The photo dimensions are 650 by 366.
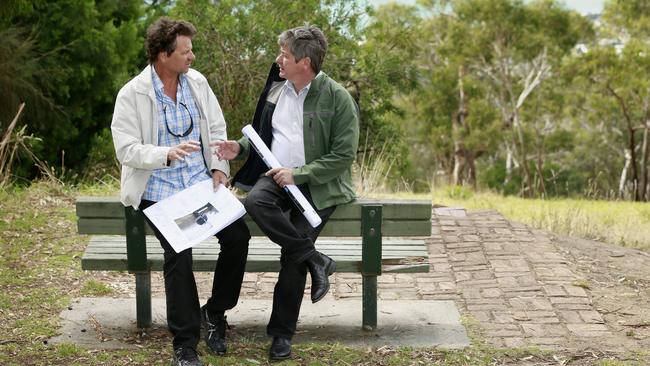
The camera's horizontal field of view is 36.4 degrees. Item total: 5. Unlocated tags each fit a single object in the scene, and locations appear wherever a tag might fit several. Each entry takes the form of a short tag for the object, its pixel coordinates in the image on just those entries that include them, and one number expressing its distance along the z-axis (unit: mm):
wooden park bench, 5056
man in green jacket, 4801
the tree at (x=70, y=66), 13797
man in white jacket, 4629
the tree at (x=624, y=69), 27484
